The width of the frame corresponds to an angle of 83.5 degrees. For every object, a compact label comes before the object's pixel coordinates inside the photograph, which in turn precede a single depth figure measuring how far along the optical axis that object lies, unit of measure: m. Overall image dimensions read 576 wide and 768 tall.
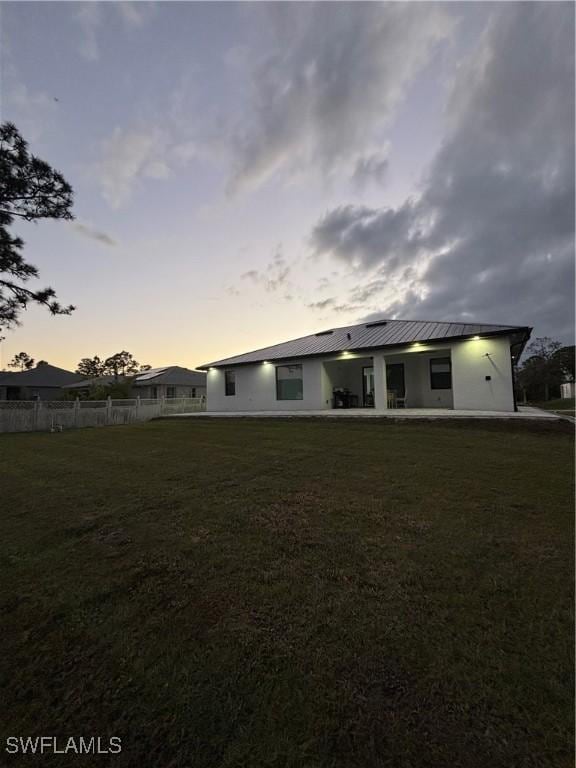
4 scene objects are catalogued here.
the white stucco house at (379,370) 10.50
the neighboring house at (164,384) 26.62
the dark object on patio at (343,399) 14.71
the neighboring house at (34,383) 27.05
